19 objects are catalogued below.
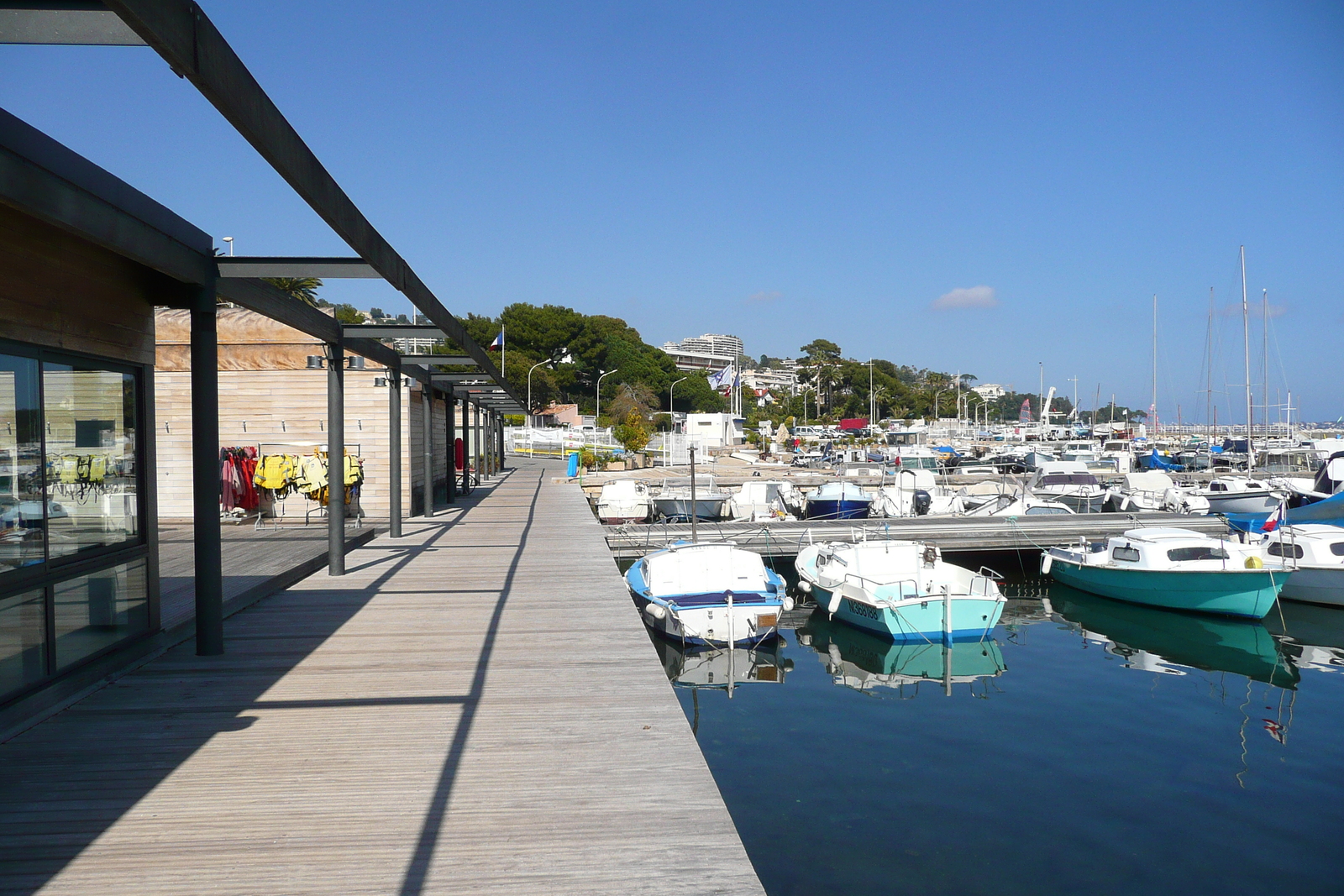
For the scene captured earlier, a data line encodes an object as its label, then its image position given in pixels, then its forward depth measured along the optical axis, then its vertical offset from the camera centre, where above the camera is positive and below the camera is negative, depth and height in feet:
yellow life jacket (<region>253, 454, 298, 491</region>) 51.90 -2.45
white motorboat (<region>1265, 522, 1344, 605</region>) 54.95 -8.39
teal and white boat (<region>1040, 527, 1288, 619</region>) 51.13 -8.82
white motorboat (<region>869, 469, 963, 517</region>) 88.33 -7.37
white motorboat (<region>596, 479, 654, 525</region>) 82.53 -7.05
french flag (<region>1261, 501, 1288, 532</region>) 57.31 -6.19
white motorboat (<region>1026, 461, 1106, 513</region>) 92.68 -6.67
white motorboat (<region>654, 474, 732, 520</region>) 88.38 -7.44
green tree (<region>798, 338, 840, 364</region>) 384.88 +35.35
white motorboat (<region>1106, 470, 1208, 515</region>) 88.48 -7.28
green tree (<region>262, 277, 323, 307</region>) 116.67 +20.08
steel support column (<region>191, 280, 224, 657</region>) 22.98 -0.39
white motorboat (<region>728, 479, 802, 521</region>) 89.76 -7.51
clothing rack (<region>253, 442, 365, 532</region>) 55.88 -1.24
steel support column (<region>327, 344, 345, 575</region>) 34.42 -0.57
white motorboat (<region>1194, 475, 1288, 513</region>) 88.58 -7.42
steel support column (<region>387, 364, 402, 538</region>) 47.57 -0.99
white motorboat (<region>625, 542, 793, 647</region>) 41.45 -8.00
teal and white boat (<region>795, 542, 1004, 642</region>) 44.73 -8.61
